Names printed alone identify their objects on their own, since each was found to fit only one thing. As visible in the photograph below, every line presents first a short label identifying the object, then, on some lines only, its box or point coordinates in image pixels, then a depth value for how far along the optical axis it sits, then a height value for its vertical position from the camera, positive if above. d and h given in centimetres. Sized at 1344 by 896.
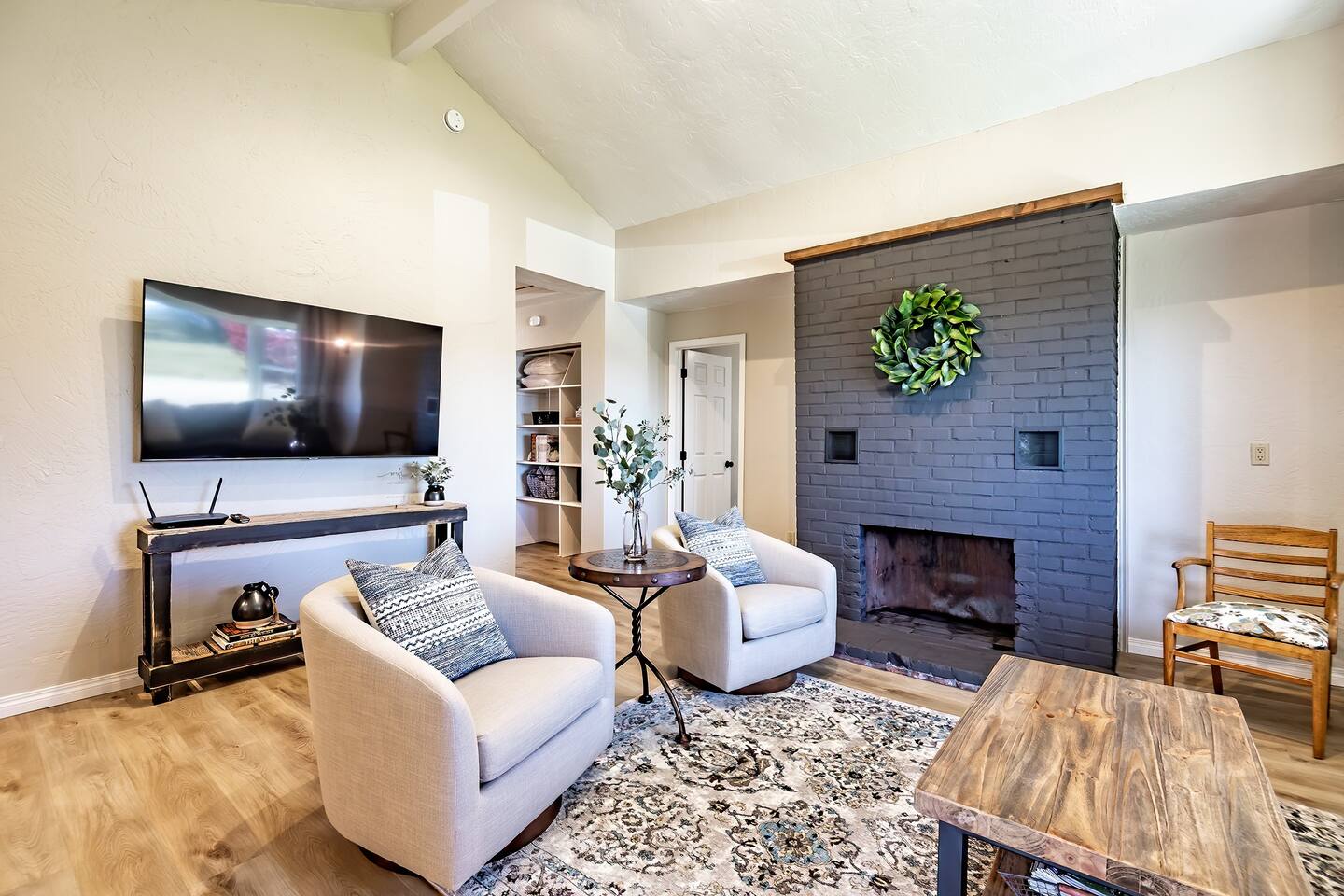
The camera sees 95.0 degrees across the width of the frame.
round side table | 226 -46
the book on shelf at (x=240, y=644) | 290 -94
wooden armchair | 227 -65
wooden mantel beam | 287 +123
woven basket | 620 -34
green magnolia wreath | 327 +61
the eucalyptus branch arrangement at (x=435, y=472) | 393 -15
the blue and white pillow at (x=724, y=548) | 296 -47
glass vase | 252 -37
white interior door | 580 +16
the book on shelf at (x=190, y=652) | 281 -96
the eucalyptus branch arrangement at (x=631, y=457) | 246 -3
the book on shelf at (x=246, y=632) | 294 -89
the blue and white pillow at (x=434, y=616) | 179 -51
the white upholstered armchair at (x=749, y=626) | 261 -78
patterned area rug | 161 -111
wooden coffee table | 105 -69
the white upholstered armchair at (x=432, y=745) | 145 -76
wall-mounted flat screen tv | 283 +36
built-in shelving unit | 595 +4
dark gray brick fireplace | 297 +18
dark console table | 266 -58
